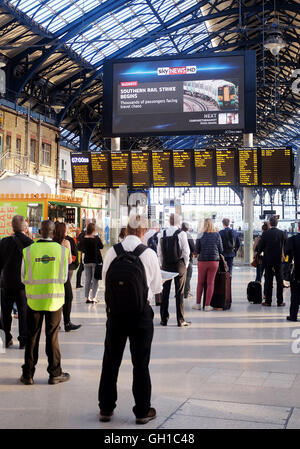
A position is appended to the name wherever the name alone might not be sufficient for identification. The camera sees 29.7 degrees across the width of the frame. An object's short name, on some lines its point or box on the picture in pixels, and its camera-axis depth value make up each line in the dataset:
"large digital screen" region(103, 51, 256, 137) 17.02
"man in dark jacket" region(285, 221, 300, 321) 9.25
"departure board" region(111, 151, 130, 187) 17.97
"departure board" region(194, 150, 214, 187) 17.38
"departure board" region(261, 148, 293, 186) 17.03
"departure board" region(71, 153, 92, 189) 18.47
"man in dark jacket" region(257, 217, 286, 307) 11.20
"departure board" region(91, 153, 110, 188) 18.20
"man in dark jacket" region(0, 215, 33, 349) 7.11
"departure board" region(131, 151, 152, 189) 17.70
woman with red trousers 10.53
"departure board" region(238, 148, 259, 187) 17.20
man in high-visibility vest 5.57
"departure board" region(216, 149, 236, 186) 17.30
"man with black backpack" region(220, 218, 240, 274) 12.84
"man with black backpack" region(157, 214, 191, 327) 8.86
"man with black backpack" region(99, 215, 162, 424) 4.35
